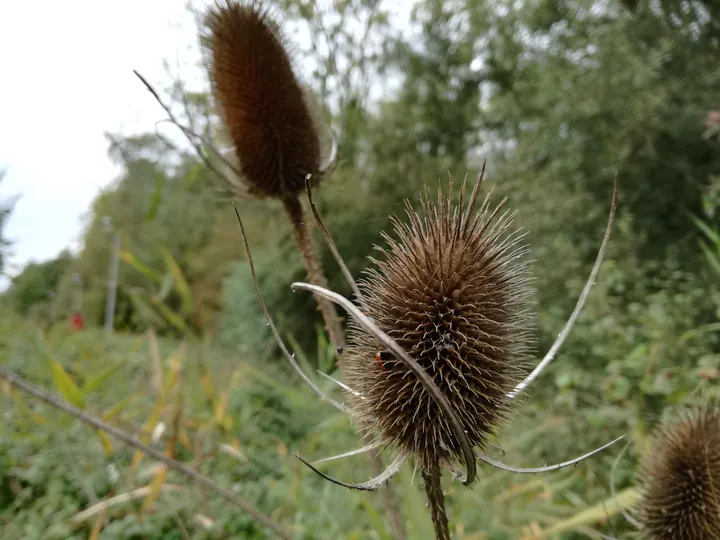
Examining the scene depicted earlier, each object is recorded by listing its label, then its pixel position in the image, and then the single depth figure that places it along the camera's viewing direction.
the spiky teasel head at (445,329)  0.15
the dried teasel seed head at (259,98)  0.22
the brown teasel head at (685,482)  0.18
